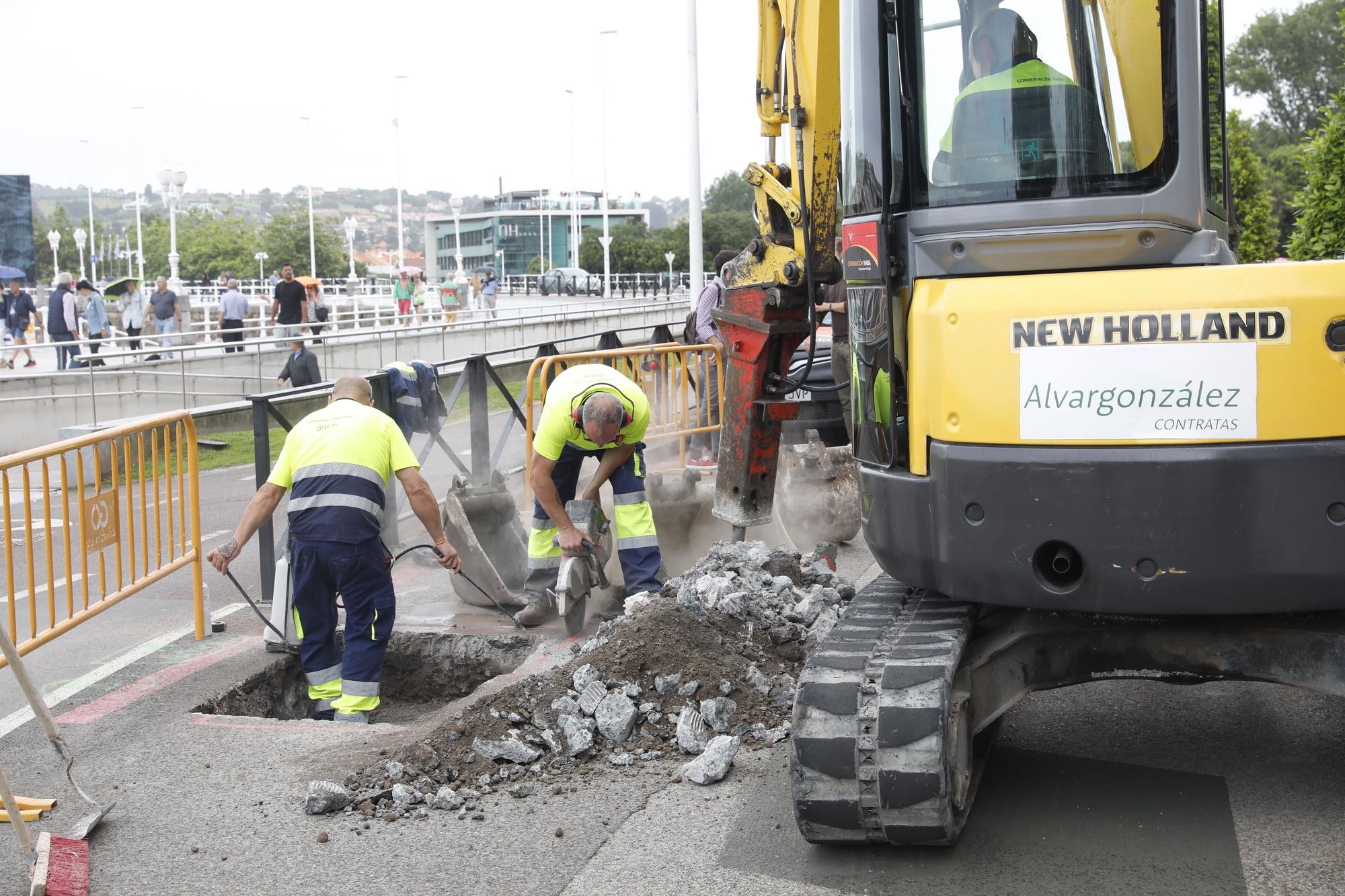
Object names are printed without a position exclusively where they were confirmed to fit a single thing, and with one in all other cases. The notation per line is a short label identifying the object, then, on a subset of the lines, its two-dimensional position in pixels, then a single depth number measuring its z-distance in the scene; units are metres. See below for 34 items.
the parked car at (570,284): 69.75
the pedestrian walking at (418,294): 41.34
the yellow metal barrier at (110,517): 5.86
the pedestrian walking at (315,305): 26.60
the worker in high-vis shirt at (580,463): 6.88
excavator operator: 4.07
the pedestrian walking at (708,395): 11.87
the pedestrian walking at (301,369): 15.48
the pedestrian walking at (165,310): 22.73
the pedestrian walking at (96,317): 21.17
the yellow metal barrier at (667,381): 11.34
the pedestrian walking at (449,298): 36.00
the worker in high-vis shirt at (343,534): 6.03
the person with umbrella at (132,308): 23.00
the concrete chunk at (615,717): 5.12
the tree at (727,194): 131.75
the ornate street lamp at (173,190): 38.69
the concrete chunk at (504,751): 4.95
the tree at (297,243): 92.88
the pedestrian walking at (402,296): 36.69
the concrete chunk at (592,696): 5.20
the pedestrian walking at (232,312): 22.62
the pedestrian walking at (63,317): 19.91
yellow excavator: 3.76
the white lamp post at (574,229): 69.69
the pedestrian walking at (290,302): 20.89
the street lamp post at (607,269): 61.34
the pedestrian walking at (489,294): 43.62
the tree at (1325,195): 12.14
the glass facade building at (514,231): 143.62
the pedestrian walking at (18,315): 24.08
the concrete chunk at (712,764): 4.68
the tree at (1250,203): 19.67
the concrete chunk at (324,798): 4.58
